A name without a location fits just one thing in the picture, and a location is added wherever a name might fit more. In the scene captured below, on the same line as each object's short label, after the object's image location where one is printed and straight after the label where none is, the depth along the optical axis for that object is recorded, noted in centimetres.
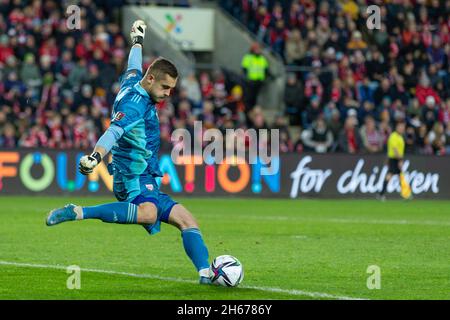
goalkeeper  982
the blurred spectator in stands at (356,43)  3138
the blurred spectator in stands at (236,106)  2848
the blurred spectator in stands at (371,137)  2847
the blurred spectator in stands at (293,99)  2989
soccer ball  999
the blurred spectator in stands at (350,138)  2791
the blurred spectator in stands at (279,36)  3173
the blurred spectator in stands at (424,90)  3072
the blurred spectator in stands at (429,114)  2983
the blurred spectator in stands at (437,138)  2919
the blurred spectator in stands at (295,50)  3142
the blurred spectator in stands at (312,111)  2925
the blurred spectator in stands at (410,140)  2866
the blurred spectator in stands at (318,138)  2775
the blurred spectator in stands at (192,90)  2861
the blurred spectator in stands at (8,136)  2497
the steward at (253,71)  3008
